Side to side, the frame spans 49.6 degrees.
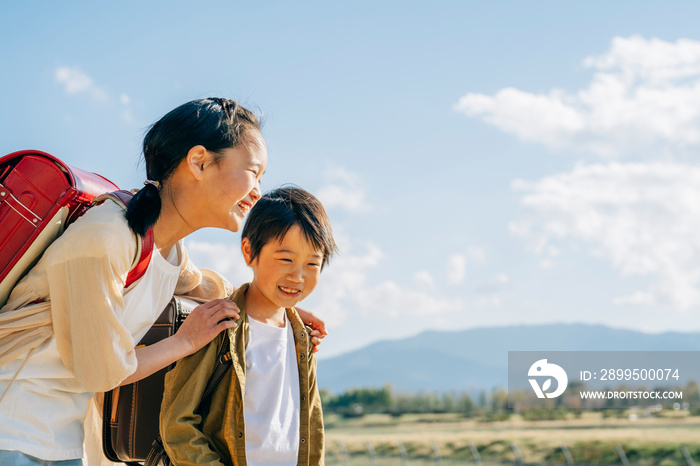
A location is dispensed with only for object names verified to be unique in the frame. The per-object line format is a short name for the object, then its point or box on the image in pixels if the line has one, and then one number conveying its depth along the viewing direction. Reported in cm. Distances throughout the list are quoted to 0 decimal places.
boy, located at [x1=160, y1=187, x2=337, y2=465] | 298
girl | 236
